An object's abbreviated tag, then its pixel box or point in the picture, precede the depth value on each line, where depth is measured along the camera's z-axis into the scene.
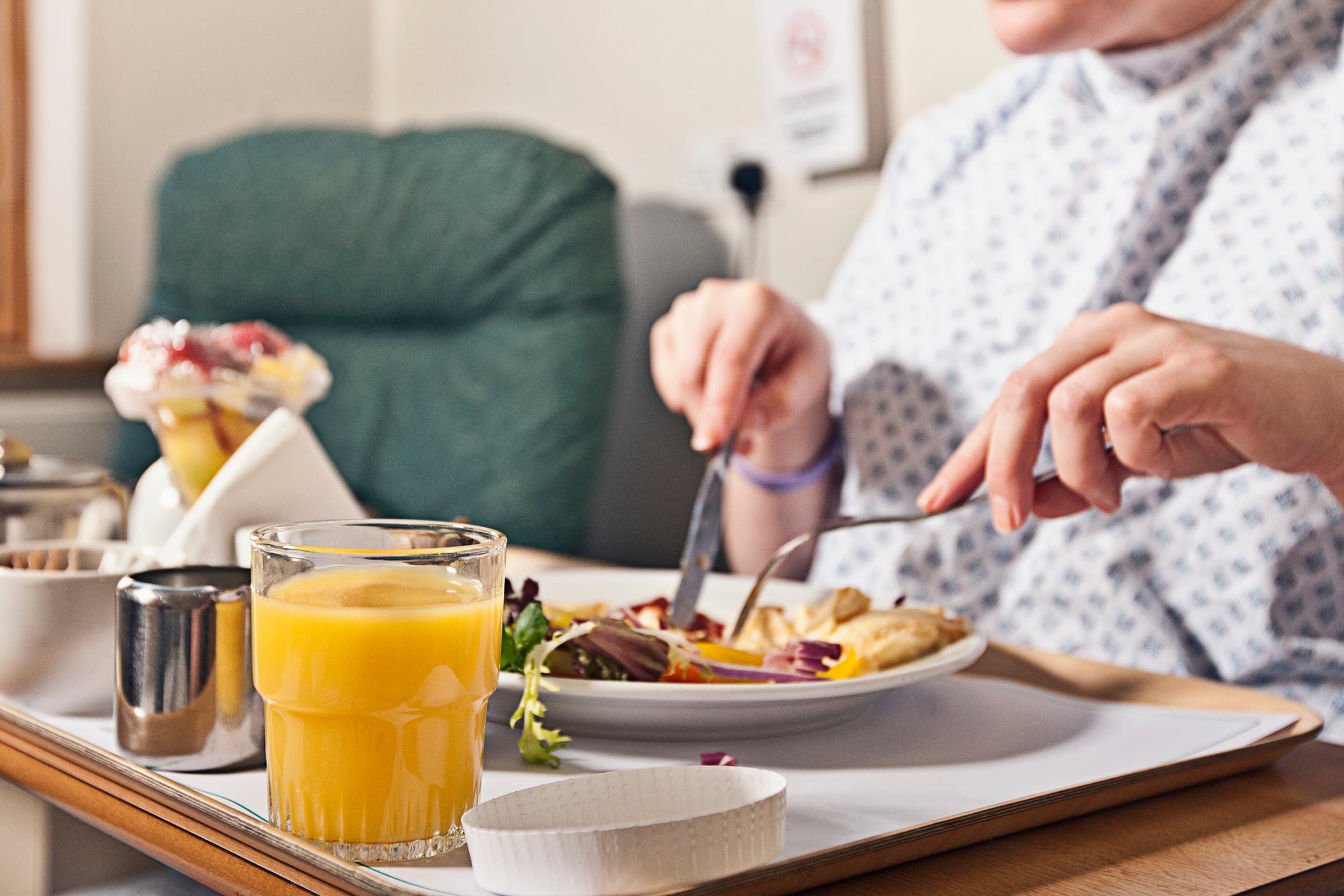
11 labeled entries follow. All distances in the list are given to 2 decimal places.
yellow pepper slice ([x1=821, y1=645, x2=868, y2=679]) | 0.71
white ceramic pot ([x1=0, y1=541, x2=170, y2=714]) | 0.67
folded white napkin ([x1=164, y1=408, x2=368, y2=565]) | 0.77
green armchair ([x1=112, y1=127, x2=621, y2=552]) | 2.15
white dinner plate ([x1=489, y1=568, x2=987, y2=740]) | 0.62
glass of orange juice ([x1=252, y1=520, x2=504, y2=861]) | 0.49
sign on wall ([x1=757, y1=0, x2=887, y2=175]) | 1.95
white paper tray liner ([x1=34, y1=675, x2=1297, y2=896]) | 0.54
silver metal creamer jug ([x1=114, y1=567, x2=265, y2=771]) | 0.58
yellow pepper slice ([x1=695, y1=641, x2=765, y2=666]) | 0.72
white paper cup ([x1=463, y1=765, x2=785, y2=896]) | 0.44
